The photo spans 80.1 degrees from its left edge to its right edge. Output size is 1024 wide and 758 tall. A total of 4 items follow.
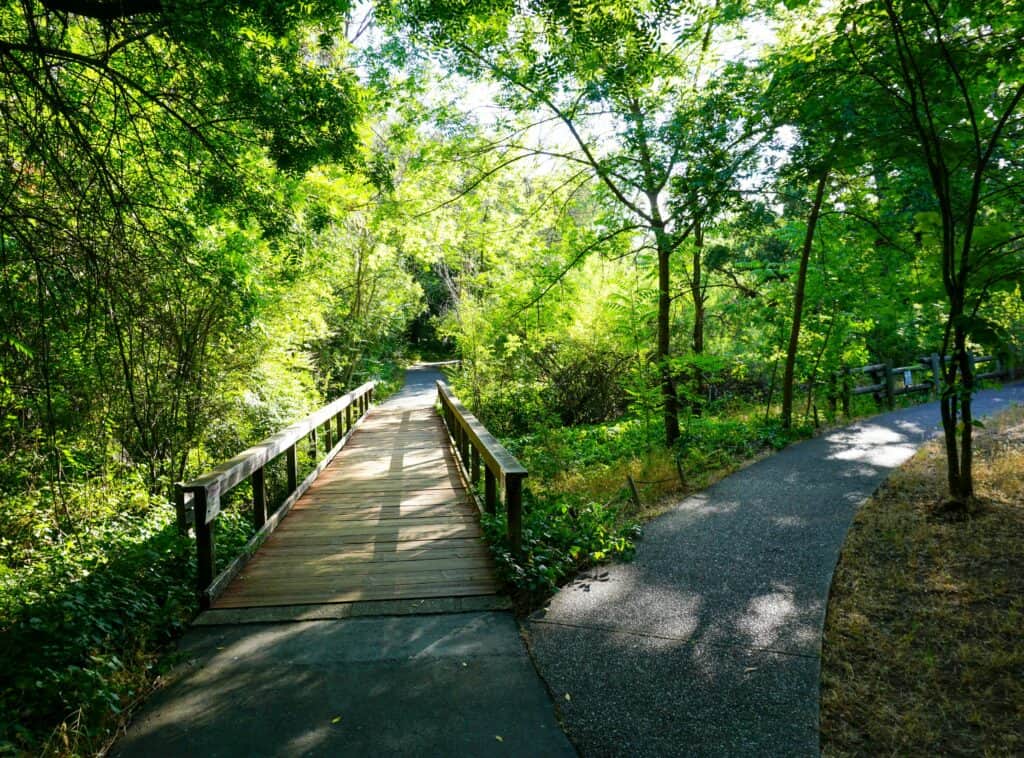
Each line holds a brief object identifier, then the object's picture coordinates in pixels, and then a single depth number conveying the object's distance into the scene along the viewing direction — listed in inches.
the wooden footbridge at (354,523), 170.4
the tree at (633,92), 232.7
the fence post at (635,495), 262.8
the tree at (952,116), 178.4
